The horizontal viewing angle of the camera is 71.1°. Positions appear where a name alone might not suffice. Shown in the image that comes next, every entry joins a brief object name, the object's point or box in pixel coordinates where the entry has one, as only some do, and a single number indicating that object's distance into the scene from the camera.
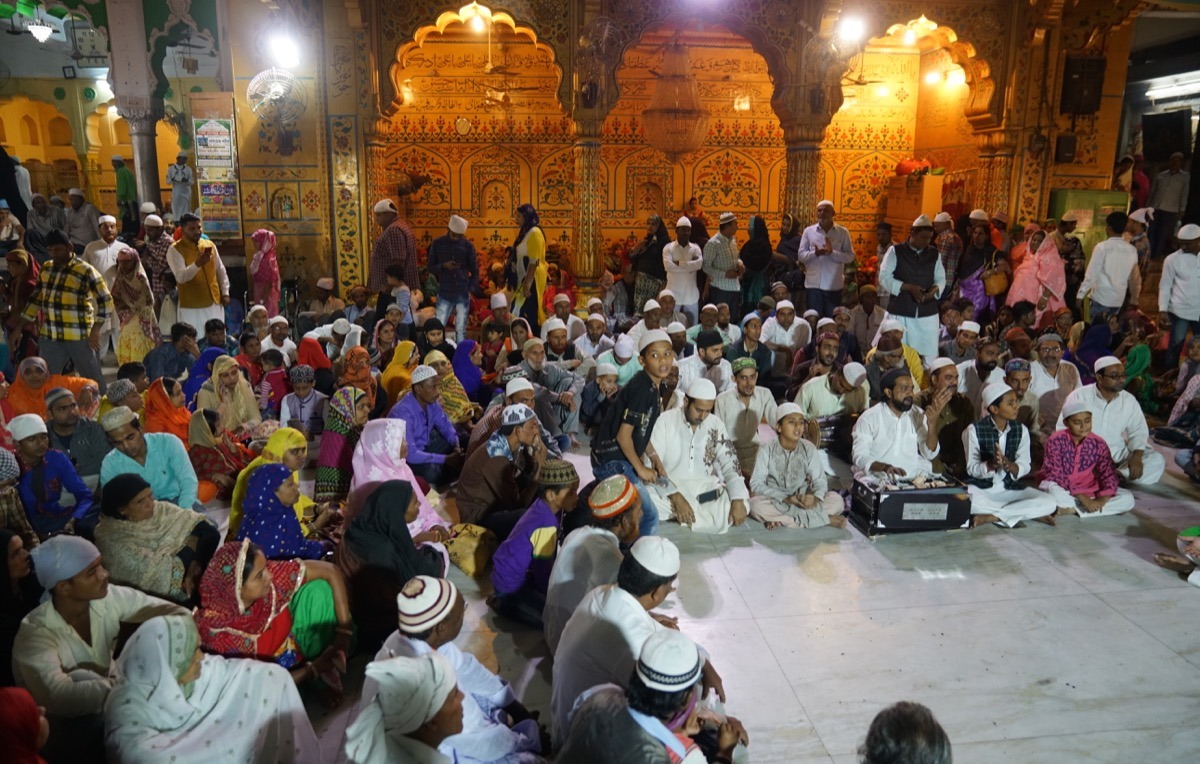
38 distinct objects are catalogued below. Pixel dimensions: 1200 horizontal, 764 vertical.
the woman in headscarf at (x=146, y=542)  3.54
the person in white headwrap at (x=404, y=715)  2.26
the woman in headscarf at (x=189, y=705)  2.46
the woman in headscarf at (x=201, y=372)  6.29
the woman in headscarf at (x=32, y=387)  5.56
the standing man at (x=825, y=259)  9.20
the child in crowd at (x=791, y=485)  5.18
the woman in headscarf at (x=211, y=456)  5.46
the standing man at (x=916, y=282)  7.58
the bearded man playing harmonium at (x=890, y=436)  5.40
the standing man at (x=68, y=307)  6.56
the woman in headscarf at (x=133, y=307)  7.71
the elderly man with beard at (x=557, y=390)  6.57
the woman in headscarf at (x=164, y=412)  5.55
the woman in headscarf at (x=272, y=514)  3.65
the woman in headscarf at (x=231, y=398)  5.87
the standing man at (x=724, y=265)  9.12
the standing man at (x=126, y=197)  14.45
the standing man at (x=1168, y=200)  10.61
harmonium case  4.99
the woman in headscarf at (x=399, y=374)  6.59
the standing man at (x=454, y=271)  8.80
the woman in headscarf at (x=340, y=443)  5.17
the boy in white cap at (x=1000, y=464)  5.23
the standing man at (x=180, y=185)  12.59
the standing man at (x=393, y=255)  8.95
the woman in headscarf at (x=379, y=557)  3.67
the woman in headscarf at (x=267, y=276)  9.38
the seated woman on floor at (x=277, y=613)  3.01
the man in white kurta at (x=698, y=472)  5.18
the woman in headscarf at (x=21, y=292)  7.14
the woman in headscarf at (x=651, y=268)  9.89
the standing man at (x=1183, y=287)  7.66
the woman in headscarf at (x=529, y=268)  9.09
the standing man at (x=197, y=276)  7.73
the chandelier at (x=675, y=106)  9.66
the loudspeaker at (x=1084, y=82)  10.48
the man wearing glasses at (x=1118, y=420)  5.80
